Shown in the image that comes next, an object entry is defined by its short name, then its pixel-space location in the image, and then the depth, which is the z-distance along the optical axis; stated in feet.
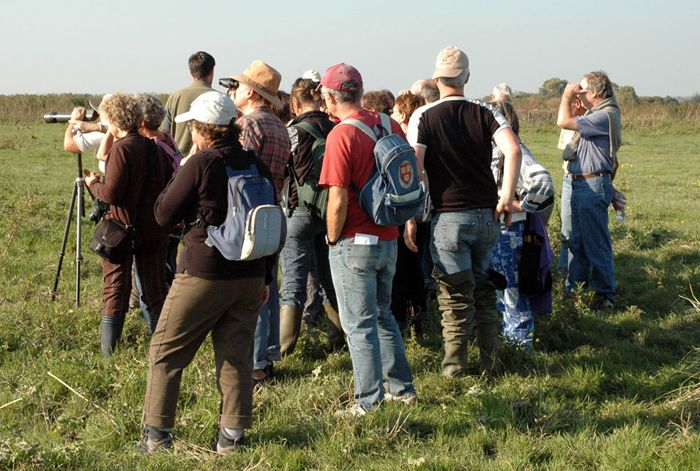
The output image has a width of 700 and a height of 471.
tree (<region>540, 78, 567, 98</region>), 186.19
